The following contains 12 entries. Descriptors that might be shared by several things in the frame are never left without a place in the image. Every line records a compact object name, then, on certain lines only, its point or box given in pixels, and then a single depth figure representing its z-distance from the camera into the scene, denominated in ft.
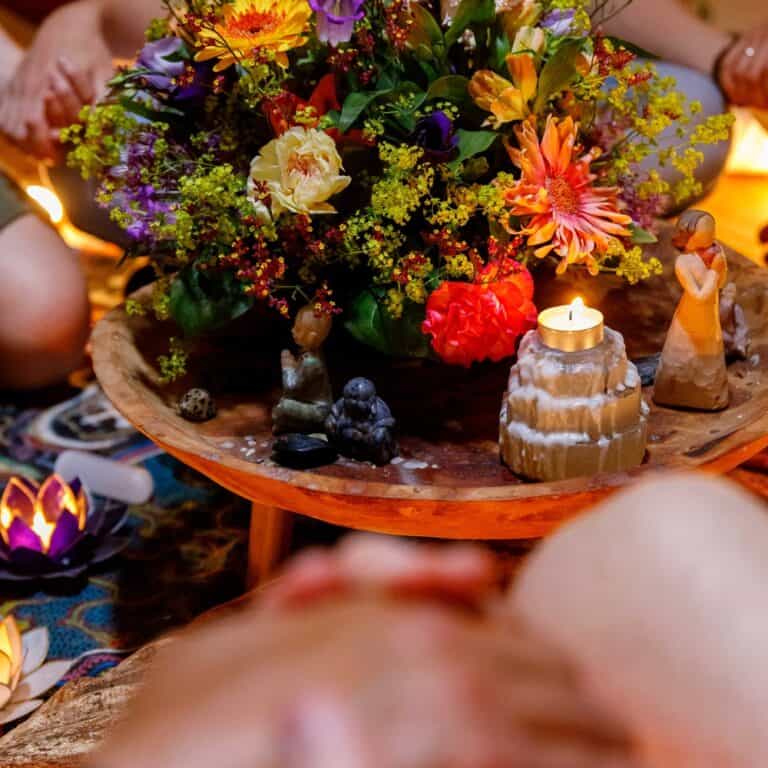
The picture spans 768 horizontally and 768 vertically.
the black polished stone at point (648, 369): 4.17
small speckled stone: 4.10
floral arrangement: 3.84
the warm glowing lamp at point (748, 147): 7.93
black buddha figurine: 3.91
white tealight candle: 3.79
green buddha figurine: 4.01
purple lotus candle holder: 4.53
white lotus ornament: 4.08
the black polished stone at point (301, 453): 3.90
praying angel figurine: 3.95
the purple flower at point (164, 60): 4.13
